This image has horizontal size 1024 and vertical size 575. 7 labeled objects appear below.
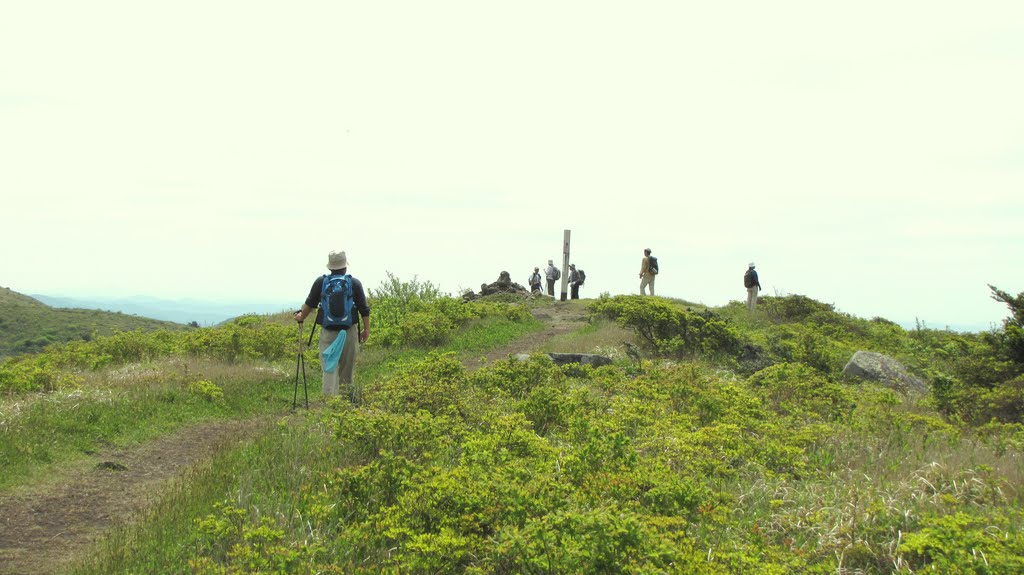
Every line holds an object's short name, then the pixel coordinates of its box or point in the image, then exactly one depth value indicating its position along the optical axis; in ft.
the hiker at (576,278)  109.70
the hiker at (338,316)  32.22
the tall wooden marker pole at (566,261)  104.33
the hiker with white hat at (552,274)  108.99
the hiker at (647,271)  89.04
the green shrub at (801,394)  30.66
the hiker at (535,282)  111.29
